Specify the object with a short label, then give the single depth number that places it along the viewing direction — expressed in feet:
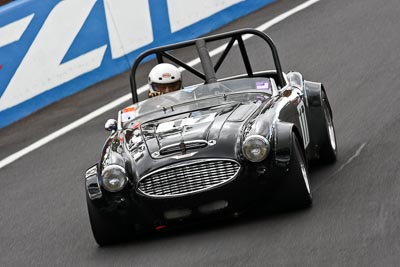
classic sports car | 55.88
